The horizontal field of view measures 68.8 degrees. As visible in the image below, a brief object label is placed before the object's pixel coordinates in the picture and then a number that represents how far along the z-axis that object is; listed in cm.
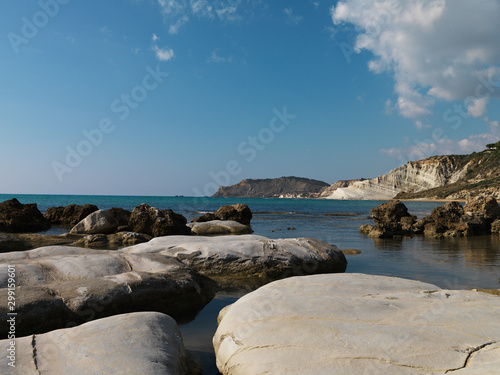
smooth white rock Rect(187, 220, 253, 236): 1717
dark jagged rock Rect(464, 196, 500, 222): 1725
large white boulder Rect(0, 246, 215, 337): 446
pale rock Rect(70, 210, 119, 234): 1577
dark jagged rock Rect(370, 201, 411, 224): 1922
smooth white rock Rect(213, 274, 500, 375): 289
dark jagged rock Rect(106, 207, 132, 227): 1847
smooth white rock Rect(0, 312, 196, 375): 279
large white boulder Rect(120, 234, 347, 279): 769
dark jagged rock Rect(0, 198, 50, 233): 1825
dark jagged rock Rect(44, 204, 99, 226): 2317
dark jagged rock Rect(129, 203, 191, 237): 1555
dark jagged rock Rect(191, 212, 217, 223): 2046
